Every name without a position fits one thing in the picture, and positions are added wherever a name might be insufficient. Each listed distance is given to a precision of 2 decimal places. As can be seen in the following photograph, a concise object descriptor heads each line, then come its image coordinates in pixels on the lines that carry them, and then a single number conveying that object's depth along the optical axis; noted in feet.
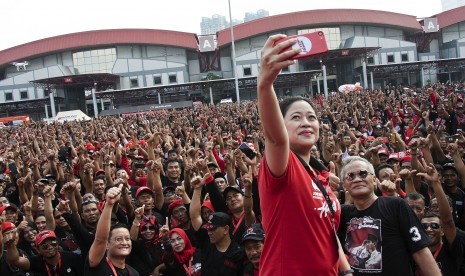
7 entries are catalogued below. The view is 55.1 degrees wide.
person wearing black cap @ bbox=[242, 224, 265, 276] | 12.03
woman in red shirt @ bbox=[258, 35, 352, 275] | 5.31
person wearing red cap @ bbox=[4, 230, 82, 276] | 13.59
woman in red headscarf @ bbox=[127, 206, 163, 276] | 14.42
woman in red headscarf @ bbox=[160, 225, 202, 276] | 14.21
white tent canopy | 82.41
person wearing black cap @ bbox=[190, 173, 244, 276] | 12.79
